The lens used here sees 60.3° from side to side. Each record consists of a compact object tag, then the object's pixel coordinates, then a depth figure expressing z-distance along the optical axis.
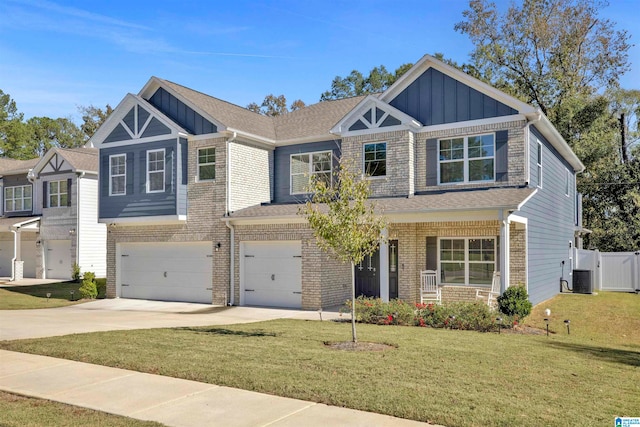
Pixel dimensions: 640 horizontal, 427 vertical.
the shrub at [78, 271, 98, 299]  21.12
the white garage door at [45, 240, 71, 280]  29.30
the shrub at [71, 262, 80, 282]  27.56
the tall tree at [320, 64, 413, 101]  41.53
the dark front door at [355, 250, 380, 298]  18.09
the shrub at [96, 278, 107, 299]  22.14
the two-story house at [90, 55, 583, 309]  16.28
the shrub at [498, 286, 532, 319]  13.62
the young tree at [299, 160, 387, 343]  10.51
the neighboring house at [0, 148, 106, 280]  28.67
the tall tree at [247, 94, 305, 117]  49.19
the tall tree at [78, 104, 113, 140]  54.97
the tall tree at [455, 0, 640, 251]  31.25
